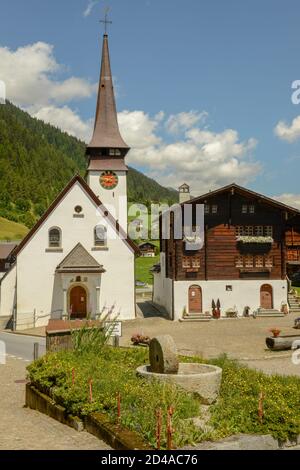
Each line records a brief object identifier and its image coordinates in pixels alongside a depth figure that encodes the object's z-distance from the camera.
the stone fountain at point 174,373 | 11.59
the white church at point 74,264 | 32.75
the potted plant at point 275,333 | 24.39
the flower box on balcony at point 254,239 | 35.66
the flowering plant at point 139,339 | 24.47
